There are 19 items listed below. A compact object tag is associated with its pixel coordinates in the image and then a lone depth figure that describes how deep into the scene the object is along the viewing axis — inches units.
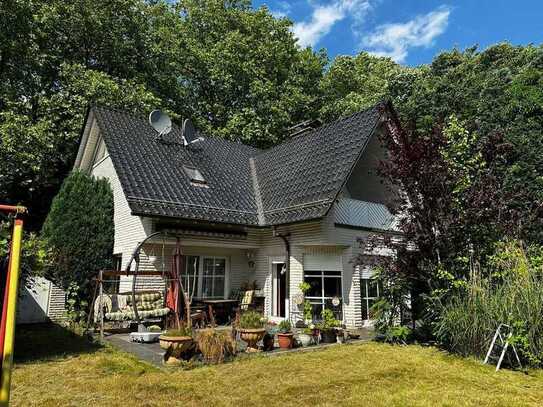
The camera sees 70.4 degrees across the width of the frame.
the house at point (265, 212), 448.8
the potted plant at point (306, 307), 414.5
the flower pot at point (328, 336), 366.2
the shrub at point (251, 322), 311.4
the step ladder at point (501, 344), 273.3
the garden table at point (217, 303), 443.1
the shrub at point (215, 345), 280.7
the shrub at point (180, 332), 275.6
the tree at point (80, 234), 470.3
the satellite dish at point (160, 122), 563.8
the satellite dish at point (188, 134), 592.7
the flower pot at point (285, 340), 331.6
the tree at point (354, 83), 1031.0
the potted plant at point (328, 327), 366.0
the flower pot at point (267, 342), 319.9
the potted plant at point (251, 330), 307.9
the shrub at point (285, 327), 340.8
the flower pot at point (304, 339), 346.7
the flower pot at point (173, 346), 269.0
